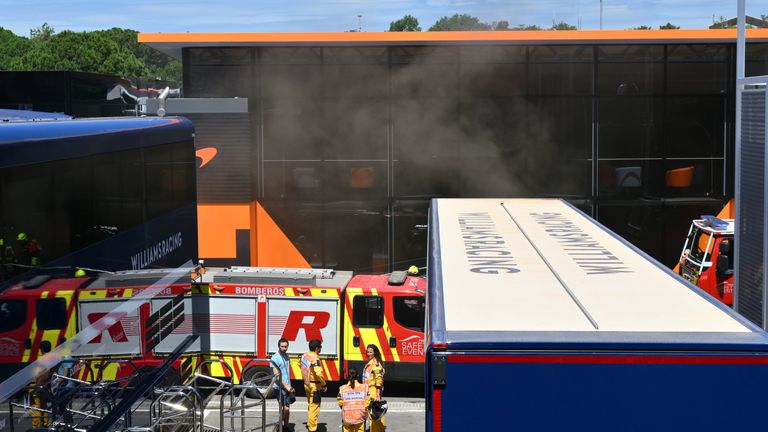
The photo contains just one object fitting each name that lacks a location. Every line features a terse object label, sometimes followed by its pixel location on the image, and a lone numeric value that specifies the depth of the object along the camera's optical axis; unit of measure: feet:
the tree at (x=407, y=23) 465.26
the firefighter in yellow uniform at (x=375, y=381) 39.70
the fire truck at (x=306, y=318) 48.60
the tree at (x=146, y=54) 479.82
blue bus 19.40
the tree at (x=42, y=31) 520.42
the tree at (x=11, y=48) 382.03
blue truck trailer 13.84
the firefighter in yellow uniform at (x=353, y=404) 38.60
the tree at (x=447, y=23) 338.79
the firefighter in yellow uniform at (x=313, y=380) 42.57
